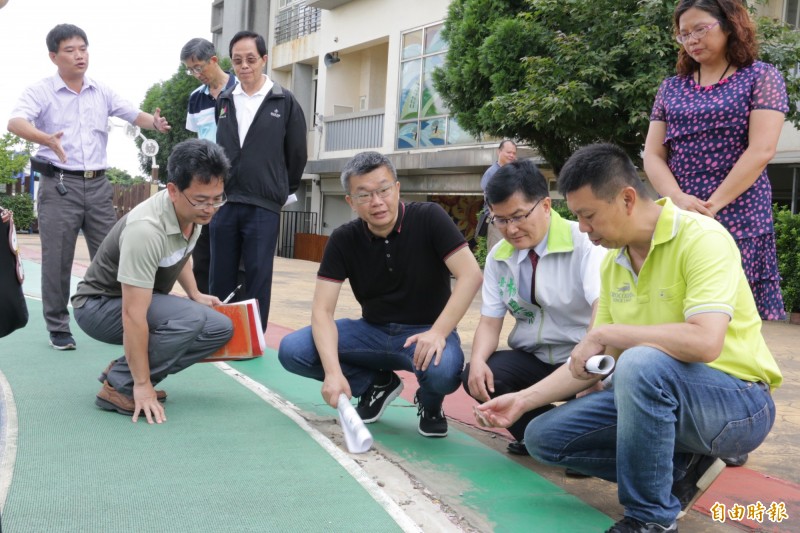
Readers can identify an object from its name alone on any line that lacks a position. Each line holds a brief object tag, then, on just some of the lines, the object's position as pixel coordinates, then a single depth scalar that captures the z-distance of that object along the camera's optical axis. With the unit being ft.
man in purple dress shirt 16.14
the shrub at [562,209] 34.98
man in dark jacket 16.70
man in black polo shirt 10.81
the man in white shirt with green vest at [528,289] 9.86
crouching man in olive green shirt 11.17
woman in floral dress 9.46
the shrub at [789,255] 28.48
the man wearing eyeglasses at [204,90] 17.56
